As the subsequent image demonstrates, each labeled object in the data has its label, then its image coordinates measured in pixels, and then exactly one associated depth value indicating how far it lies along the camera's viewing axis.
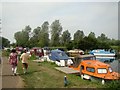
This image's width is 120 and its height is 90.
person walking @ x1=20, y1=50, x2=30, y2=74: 6.65
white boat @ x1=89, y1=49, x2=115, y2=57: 21.07
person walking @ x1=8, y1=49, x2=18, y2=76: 6.29
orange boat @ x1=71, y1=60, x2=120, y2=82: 6.39
